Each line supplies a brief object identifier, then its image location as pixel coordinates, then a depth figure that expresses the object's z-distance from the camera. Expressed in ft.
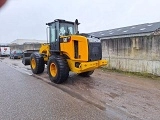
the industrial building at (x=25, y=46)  55.32
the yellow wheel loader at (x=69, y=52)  15.07
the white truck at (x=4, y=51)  61.52
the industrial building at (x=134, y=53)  17.69
